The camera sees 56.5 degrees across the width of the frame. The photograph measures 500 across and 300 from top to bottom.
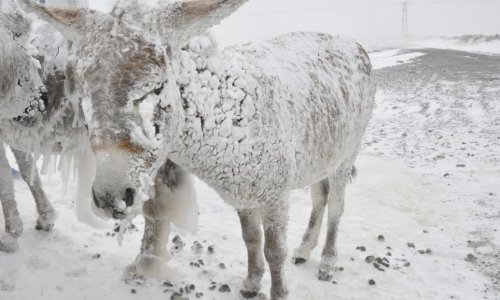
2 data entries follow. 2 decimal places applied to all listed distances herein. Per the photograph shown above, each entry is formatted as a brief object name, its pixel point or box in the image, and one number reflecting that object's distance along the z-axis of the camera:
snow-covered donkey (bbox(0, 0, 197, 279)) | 3.43
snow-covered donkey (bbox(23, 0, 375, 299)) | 2.04
